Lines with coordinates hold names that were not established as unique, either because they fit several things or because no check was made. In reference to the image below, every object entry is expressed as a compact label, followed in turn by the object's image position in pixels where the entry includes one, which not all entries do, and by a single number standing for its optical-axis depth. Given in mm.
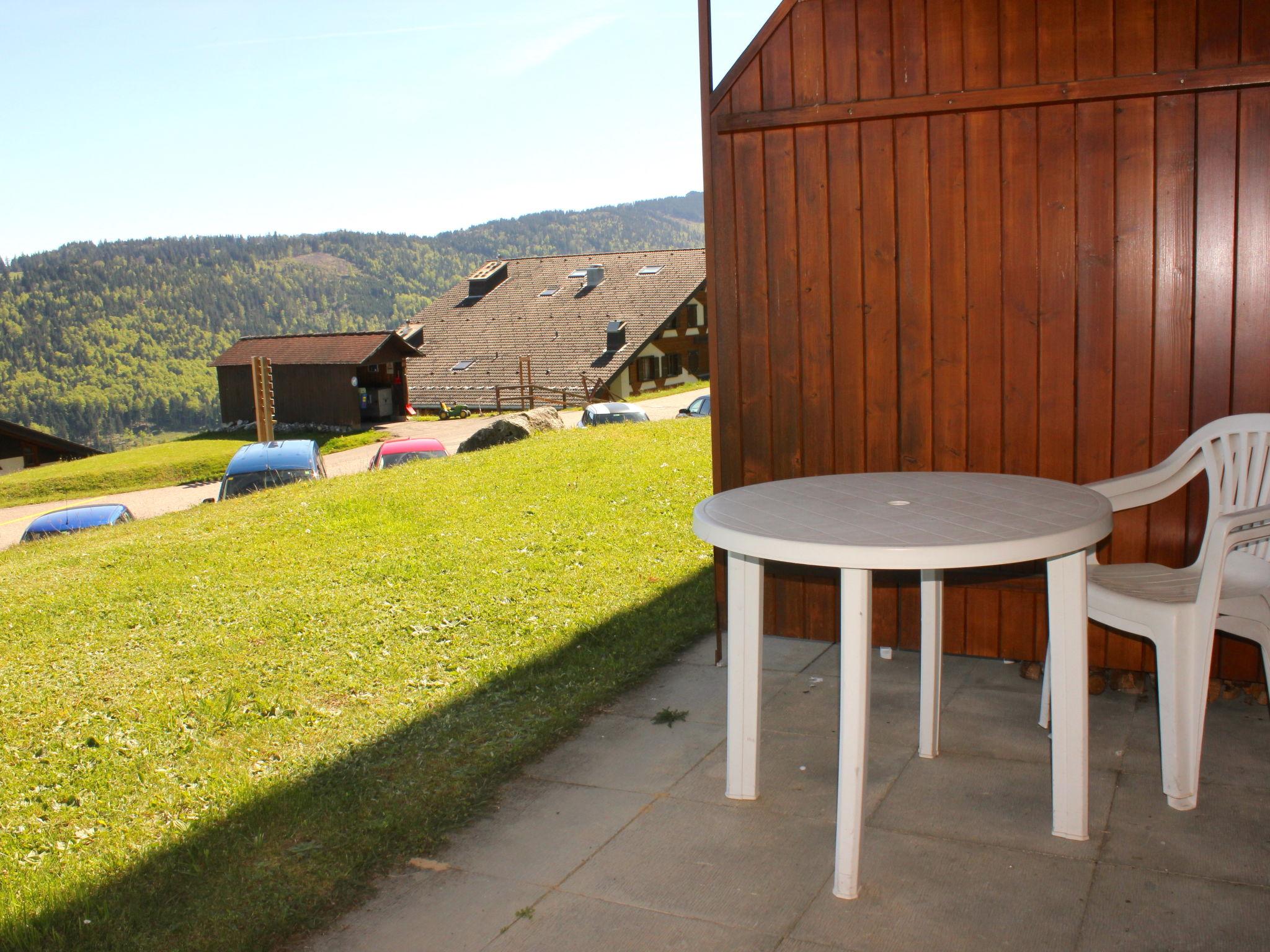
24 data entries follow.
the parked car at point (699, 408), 22047
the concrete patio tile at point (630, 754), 3352
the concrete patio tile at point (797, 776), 3119
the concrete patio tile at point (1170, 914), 2285
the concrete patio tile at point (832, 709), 3650
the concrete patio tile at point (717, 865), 2559
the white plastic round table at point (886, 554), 2463
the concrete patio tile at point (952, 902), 2357
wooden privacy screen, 3551
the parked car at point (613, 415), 20125
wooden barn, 43312
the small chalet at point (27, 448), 32625
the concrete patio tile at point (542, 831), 2807
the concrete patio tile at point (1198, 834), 2607
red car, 16281
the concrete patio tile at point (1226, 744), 3135
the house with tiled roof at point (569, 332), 48031
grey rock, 14789
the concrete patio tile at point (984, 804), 2824
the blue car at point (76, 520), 13133
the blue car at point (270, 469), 13055
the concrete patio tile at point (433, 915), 2451
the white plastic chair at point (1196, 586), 2824
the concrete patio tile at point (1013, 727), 3381
